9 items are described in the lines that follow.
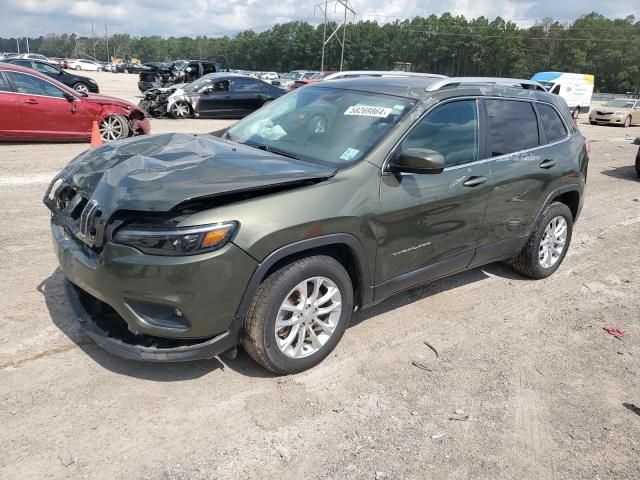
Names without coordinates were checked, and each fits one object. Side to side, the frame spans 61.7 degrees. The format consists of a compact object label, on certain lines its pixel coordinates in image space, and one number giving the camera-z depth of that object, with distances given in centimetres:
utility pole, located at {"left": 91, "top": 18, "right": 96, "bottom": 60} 14771
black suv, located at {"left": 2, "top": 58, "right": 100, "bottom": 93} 1892
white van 2877
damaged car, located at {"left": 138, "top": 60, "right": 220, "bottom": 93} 2233
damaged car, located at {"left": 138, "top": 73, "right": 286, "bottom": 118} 1552
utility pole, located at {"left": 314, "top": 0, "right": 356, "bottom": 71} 5838
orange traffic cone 892
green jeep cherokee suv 282
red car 982
